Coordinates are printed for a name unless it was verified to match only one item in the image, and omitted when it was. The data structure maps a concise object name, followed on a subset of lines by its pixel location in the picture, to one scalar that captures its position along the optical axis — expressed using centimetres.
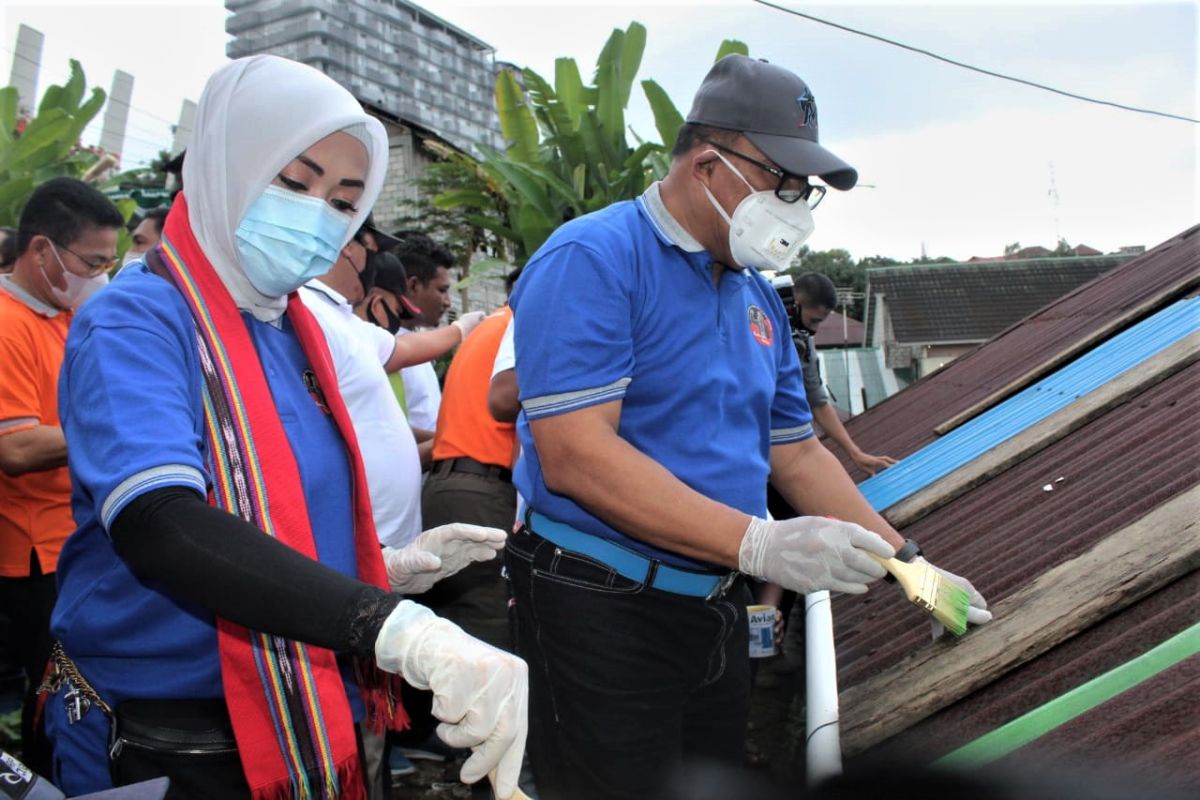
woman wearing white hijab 134
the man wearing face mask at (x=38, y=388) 315
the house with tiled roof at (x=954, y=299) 2988
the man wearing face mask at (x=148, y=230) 427
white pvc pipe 210
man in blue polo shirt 200
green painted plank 166
